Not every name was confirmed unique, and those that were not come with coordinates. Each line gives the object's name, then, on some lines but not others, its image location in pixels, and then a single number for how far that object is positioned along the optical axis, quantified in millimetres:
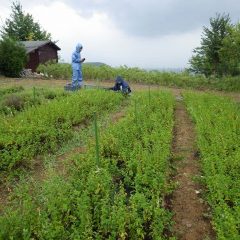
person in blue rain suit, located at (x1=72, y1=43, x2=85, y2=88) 10643
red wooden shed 20130
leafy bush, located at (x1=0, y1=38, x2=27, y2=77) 15606
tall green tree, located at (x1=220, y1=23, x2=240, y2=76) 12890
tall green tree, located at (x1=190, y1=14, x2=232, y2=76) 16126
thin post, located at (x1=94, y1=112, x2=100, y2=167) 3744
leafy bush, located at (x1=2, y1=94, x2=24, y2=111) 7197
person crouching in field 9848
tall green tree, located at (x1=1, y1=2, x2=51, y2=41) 29327
